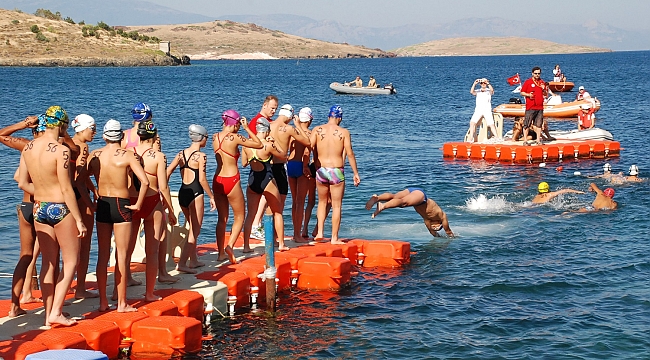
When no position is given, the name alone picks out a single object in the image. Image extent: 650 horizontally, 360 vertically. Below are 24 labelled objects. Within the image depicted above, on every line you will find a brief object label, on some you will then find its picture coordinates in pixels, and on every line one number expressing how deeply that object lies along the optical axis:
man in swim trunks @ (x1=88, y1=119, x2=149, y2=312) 9.52
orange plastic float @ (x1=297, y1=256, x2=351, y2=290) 12.79
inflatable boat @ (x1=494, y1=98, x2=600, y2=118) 34.84
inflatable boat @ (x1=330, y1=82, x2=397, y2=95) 67.12
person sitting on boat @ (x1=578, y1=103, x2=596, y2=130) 30.95
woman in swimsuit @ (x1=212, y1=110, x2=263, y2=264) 11.78
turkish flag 26.17
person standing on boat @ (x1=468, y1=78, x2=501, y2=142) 25.56
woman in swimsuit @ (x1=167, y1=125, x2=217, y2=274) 11.36
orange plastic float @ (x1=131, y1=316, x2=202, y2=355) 9.64
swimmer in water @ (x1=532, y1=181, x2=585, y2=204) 19.75
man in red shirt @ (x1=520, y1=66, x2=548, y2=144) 24.57
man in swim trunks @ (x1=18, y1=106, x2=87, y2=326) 8.88
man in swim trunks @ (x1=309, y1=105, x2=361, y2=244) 13.48
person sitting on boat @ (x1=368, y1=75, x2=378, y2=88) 68.10
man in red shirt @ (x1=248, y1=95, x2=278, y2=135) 12.44
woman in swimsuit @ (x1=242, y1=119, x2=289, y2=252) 12.32
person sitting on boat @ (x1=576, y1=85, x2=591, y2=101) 32.72
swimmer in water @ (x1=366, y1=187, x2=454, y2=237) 14.34
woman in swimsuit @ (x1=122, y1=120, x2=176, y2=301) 9.95
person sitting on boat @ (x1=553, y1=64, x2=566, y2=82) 44.97
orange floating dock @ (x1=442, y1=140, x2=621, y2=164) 26.08
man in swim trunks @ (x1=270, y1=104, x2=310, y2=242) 12.89
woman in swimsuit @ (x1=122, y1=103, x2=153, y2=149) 10.70
